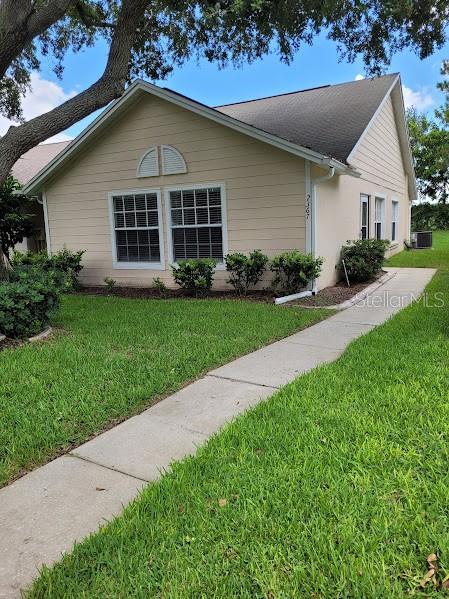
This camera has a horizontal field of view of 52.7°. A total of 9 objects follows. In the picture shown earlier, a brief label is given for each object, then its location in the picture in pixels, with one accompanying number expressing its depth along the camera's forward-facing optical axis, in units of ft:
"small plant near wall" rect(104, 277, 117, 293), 37.09
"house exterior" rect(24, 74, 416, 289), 30.91
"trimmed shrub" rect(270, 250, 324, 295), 29.25
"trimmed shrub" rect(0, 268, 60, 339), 19.25
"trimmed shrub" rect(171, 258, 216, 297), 31.60
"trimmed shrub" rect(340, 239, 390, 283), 34.88
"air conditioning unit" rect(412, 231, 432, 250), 65.82
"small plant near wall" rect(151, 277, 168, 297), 34.30
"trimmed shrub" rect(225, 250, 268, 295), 30.89
